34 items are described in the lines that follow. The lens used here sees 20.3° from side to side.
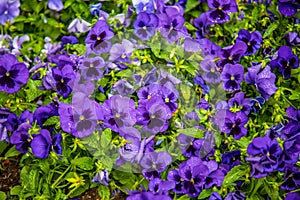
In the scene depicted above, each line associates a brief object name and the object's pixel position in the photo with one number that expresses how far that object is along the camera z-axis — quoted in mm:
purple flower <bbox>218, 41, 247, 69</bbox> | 4201
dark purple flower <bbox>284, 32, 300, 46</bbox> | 4360
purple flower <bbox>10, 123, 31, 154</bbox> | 3885
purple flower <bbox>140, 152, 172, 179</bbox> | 3796
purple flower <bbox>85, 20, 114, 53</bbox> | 4193
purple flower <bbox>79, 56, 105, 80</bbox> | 4065
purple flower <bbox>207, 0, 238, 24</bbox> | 4411
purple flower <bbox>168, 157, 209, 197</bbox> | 3725
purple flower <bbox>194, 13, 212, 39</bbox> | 4608
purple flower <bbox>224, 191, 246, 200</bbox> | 3760
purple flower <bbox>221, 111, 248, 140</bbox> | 3877
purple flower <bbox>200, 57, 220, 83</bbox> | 4196
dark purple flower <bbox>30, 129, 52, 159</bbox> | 3792
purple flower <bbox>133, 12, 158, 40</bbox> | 4249
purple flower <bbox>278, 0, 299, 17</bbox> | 4398
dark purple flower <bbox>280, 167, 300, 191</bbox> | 3684
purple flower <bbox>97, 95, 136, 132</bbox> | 3797
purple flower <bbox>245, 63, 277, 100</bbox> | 4027
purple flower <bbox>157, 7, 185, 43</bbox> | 4262
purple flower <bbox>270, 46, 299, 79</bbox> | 4164
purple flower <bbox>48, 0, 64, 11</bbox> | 4961
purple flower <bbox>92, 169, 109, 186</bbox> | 3756
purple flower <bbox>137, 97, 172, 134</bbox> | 3784
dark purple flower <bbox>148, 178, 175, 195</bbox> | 3755
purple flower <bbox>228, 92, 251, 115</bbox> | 4028
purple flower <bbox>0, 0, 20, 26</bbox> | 4990
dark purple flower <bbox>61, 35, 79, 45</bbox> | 4642
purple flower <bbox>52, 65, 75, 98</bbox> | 3991
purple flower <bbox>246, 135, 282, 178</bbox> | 3539
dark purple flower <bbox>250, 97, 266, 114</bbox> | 4065
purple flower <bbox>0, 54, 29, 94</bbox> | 4007
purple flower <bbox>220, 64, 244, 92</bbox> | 4108
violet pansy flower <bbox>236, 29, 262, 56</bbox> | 4307
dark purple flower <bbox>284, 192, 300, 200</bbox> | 3656
